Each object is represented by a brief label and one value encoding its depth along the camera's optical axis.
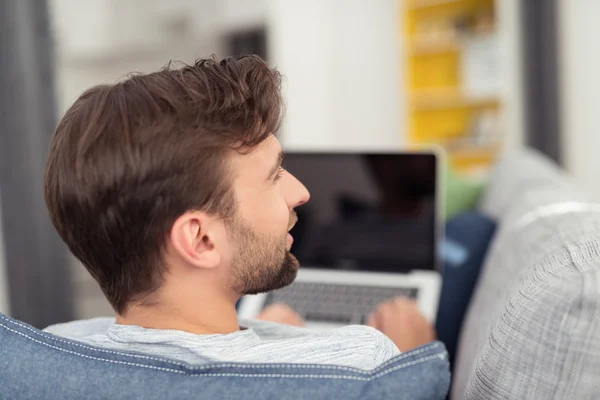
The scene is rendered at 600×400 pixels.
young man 0.71
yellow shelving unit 4.42
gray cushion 0.56
